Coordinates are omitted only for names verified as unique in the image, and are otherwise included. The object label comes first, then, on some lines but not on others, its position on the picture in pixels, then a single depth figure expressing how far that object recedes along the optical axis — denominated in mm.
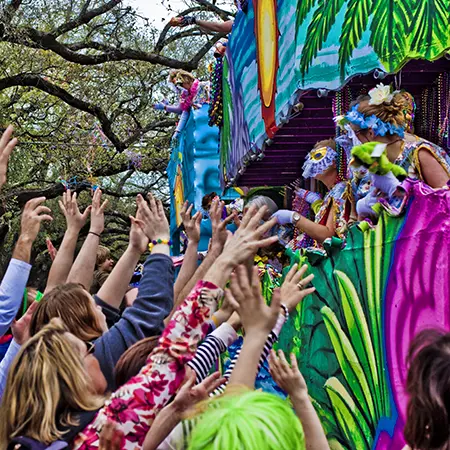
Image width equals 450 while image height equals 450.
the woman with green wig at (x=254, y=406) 1691
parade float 2896
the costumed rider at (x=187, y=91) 9984
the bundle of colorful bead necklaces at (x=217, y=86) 7461
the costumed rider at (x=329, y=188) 4699
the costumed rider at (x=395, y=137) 3508
